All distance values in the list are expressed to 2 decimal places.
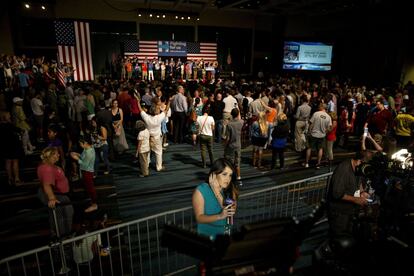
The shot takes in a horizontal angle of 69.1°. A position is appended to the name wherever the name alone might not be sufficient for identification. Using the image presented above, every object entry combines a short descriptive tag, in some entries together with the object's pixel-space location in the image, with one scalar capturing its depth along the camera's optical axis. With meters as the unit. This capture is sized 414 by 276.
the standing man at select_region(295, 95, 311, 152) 7.83
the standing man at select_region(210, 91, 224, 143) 8.84
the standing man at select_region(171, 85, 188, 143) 8.94
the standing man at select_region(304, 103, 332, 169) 7.04
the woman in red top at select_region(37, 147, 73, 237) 4.05
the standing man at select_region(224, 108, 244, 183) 6.52
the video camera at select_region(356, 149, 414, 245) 3.07
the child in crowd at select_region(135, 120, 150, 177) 6.57
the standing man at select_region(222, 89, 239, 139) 8.88
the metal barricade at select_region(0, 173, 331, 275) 3.81
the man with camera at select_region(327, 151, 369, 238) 3.69
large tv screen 19.80
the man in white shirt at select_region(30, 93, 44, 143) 8.59
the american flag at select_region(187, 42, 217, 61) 21.48
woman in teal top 2.69
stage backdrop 20.11
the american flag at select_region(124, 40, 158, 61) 19.95
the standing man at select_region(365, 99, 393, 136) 7.75
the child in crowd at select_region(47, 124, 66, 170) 5.53
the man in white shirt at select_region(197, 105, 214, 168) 7.02
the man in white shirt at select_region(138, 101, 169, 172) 6.67
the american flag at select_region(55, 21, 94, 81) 17.19
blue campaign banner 20.77
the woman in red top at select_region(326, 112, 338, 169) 7.38
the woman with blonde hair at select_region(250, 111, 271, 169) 7.06
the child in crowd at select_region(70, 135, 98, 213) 5.20
